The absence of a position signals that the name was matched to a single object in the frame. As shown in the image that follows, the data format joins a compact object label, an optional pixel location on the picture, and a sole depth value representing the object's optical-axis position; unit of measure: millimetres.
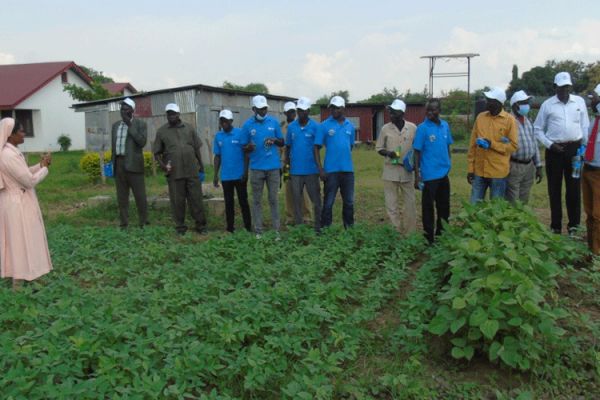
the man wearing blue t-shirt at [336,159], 7664
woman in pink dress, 5707
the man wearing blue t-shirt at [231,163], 8289
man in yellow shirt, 6742
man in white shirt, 6812
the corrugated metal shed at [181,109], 20438
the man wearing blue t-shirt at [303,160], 7926
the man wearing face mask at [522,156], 7094
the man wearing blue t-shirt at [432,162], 7070
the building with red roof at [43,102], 31250
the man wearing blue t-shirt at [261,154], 7992
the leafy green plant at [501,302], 3646
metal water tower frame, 29688
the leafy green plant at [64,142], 32812
